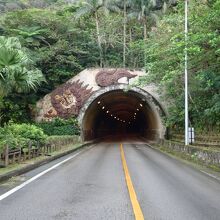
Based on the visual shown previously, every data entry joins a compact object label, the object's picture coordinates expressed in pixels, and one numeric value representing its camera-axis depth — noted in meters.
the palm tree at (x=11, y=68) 16.36
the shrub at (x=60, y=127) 41.50
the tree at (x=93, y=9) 50.54
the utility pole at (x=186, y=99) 23.30
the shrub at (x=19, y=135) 16.41
